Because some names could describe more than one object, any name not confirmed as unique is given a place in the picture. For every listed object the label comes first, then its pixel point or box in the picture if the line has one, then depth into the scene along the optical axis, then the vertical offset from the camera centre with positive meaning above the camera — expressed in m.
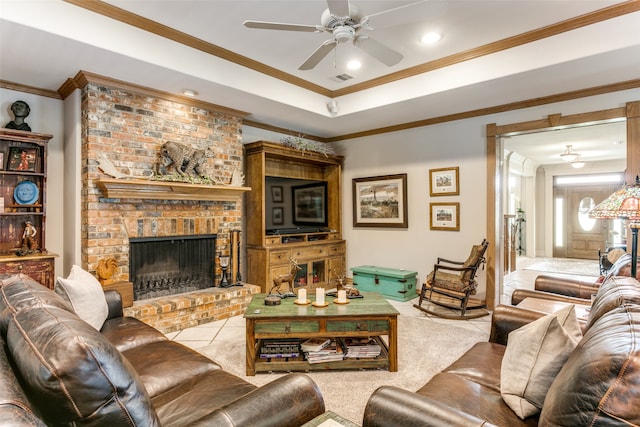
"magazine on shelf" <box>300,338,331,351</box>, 2.72 -1.01
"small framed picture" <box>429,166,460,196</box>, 4.86 +0.48
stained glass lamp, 2.34 +0.04
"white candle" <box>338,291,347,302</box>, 2.93 -0.67
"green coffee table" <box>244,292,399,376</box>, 2.65 -0.86
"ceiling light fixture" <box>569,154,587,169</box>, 8.30 +1.22
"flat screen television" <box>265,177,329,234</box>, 5.21 +0.17
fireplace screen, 3.85 -0.55
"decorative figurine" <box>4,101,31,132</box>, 3.46 +1.03
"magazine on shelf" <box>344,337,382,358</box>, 2.75 -1.06
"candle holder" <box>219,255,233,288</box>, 4.35 -0.65
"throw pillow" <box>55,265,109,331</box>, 2.19 -0.50
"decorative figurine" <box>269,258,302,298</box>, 3.16 -0.59
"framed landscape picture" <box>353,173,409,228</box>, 5.42 +0.23
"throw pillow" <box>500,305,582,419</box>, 1.32 -0.57
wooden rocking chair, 4.14 -0.85
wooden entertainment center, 4.89 -0.24
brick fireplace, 3.46 +0.65
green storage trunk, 4.95 -0.96
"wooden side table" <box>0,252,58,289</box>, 3.21 -0.45
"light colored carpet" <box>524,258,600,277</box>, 7.63 -1.23
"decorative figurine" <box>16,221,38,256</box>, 3.47 -0.21
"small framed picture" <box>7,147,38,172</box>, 3.46 +0.60
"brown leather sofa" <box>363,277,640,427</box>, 0.88 -0.52
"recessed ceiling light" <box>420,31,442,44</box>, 3.19 +1.66
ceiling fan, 2.23 +1.29
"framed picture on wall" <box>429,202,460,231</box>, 4.85 -0.01
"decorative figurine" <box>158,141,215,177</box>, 3.87 +0.66
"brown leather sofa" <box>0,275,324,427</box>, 0.89 -0.46
